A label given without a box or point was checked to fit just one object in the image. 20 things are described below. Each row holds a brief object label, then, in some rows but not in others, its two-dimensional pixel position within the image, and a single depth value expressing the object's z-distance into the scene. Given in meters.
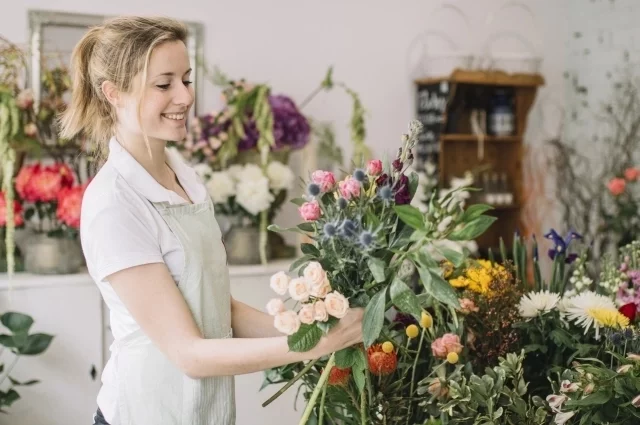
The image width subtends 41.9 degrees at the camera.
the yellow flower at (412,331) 1.69
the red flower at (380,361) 1.61
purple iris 2.00
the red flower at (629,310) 1.73
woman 1.46
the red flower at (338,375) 1.54
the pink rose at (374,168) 1.38
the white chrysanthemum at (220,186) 3.43
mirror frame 3.44
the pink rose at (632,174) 4.21
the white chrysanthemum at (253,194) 3.44
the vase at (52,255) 3.18
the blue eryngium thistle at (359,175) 1.34
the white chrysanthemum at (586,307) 1.75
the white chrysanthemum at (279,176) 3.51
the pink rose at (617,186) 4.25
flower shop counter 3.05
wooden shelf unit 4.37
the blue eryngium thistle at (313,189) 1.35
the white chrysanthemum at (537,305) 1.80
